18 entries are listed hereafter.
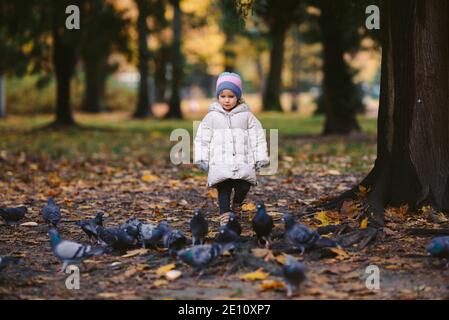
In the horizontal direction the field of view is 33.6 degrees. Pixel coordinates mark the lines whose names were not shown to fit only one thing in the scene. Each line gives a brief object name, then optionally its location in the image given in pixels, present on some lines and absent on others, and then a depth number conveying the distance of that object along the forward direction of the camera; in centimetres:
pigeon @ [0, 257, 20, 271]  583
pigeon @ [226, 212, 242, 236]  659
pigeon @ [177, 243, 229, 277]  580
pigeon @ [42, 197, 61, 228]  798
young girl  735
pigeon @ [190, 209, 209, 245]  661
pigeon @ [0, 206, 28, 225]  817
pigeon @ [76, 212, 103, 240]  727
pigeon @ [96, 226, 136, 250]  675
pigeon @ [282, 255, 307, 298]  530
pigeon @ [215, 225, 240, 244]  633
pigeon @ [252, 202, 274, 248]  645
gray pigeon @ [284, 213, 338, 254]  625
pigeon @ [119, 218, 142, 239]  679
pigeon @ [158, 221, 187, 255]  646
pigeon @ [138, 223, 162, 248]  664
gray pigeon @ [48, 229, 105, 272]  602
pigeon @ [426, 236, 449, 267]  597
